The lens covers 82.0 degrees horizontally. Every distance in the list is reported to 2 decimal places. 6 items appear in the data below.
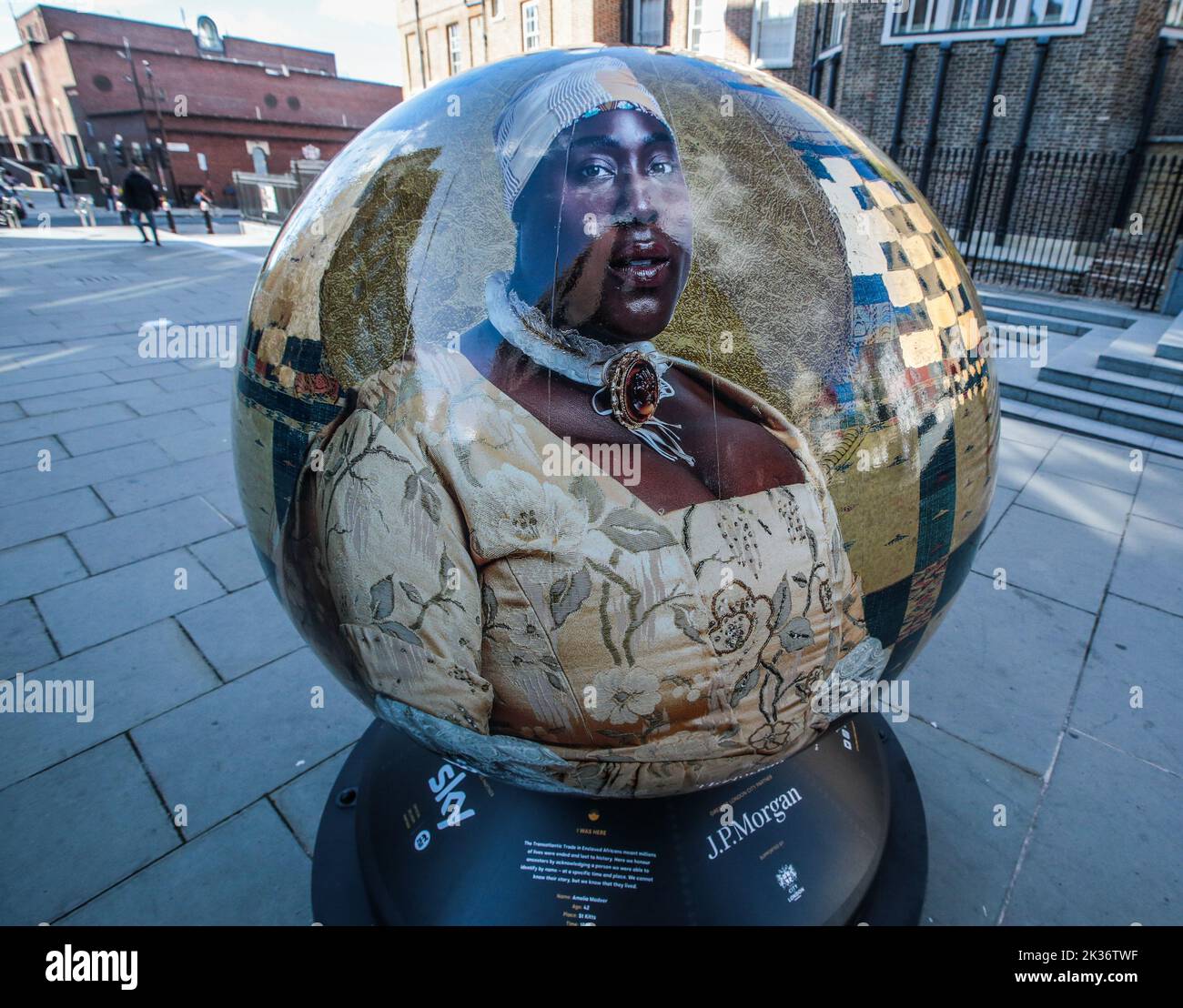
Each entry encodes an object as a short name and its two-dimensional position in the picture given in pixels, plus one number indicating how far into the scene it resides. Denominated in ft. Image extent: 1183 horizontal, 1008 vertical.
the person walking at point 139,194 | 53.88
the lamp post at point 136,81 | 104.79
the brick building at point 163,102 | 111.14
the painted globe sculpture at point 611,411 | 3.76
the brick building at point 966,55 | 40.19
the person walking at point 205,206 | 67.23
